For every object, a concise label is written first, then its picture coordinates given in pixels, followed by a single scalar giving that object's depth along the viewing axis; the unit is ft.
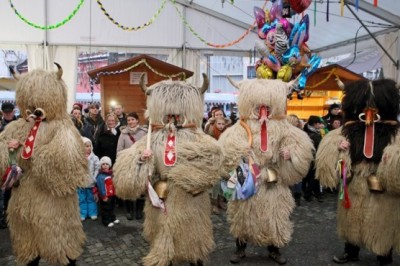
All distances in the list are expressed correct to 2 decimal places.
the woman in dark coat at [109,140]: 18.08
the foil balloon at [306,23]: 16.26
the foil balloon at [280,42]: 16.08
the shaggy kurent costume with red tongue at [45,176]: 10.07
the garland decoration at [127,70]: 27.27
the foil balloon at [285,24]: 16.40
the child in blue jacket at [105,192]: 16.30
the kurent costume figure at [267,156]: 11.46
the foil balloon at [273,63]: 16.19
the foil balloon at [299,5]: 16.69
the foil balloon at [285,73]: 15.67
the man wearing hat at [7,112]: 16.14
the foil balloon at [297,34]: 16.16
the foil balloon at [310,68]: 16.67
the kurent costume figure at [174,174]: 9.53
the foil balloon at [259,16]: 17.74
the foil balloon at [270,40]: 16.40
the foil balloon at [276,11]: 16.87
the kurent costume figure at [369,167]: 10.66
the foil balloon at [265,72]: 16.47
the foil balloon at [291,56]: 15.89
